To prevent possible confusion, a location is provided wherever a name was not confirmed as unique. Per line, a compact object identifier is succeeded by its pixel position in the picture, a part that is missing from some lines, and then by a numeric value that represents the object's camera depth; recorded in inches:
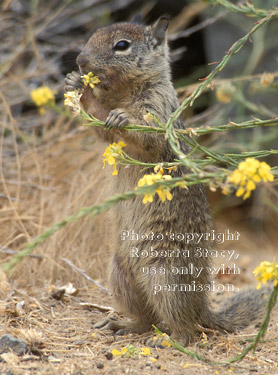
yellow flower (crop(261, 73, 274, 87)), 333.7
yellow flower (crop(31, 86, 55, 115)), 405.4
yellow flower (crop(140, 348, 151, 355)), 264.2
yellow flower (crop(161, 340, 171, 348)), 291.6
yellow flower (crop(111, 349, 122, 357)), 259.1
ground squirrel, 311.3
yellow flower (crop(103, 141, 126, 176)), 231.1
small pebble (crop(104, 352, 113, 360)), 260.2
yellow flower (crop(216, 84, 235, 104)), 390.3
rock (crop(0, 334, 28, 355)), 253.1
